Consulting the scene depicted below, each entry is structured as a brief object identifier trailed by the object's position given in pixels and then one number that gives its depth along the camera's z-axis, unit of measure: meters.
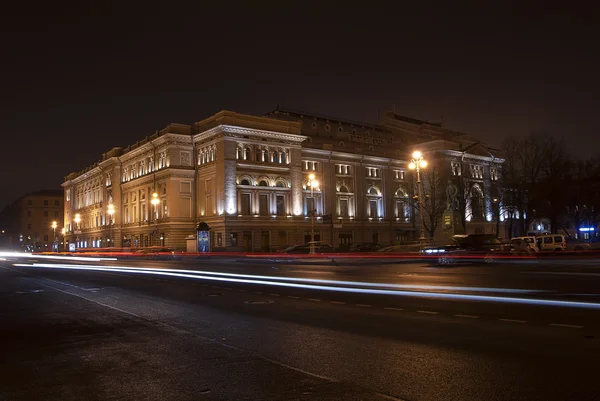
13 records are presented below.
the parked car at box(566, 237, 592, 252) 48.25
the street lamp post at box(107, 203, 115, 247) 95.00
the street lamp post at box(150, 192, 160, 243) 63.69
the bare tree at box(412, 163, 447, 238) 73.75
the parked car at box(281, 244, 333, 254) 56.49
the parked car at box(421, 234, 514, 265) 37.50
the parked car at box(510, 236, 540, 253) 43.00
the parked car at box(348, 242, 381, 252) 64.69
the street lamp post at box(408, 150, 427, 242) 42.34
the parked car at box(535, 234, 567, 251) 46.16
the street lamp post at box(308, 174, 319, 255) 49.35
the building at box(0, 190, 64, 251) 163.00
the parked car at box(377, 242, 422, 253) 46.17
